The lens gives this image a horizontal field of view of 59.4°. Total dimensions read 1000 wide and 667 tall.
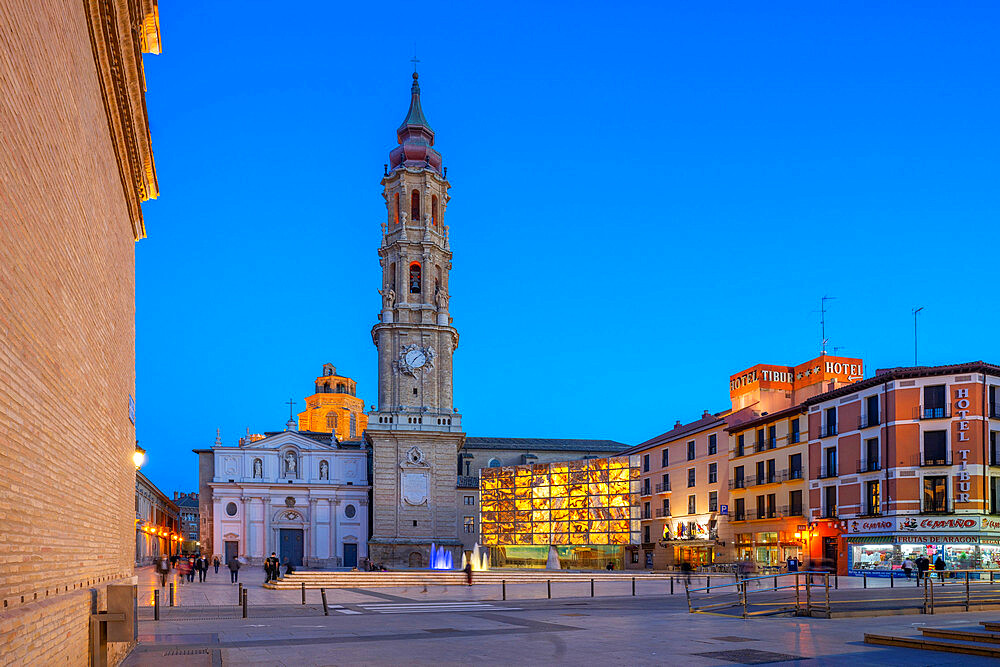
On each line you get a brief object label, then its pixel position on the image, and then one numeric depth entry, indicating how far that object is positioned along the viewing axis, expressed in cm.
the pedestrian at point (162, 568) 4904
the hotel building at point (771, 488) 5266
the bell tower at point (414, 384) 7556
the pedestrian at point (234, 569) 4766
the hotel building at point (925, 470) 4338
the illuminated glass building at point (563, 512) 6706
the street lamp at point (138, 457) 2102
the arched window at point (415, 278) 8081
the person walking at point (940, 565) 4000
